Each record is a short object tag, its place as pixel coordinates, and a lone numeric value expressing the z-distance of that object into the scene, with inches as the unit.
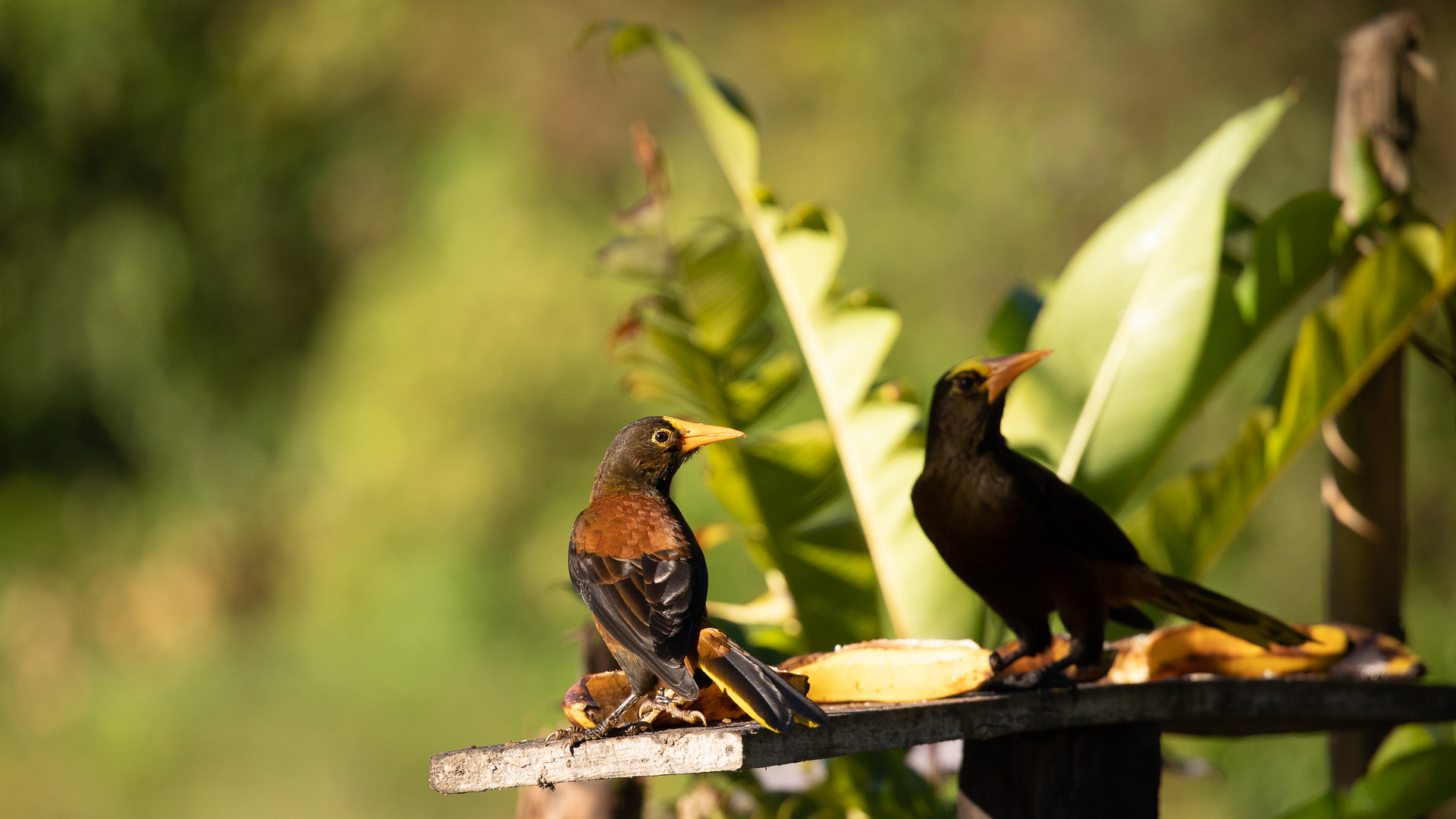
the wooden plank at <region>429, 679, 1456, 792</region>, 442.0
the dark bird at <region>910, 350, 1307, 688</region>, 448.2
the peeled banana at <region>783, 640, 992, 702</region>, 447.7
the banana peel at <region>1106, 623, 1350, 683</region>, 453.2
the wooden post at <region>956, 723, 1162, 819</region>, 450.1
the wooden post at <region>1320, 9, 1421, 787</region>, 468.0
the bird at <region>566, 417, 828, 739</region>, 441.8
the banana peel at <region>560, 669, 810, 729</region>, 443.8
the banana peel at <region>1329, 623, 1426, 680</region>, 455.1
